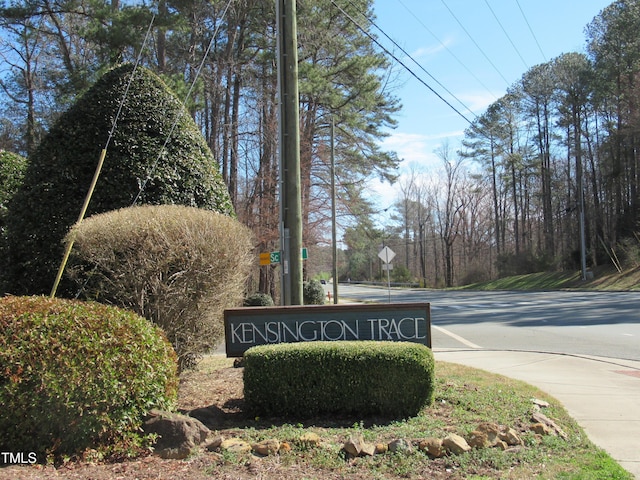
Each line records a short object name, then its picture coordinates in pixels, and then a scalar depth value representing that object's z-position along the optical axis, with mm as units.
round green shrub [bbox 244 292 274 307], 18562
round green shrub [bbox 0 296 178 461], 3746
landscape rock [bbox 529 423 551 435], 4824
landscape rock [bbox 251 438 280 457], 4211
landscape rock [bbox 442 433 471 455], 4262
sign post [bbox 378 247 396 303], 26000
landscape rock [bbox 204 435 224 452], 4277
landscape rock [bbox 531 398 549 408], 5856
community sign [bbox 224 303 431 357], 6070
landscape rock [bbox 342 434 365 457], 4191
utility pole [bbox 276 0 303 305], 8141
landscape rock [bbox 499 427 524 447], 4539
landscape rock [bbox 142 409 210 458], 4113
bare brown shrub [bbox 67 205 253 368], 5488
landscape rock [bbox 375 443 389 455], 4242
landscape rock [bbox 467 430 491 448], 4409
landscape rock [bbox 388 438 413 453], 4230
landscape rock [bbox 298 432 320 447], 4332
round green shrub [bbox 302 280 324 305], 24266
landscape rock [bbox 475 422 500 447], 4471
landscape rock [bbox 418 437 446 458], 4234
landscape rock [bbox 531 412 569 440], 4914
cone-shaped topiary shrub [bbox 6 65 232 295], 6637
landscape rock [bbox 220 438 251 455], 4215
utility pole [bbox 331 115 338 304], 23127
